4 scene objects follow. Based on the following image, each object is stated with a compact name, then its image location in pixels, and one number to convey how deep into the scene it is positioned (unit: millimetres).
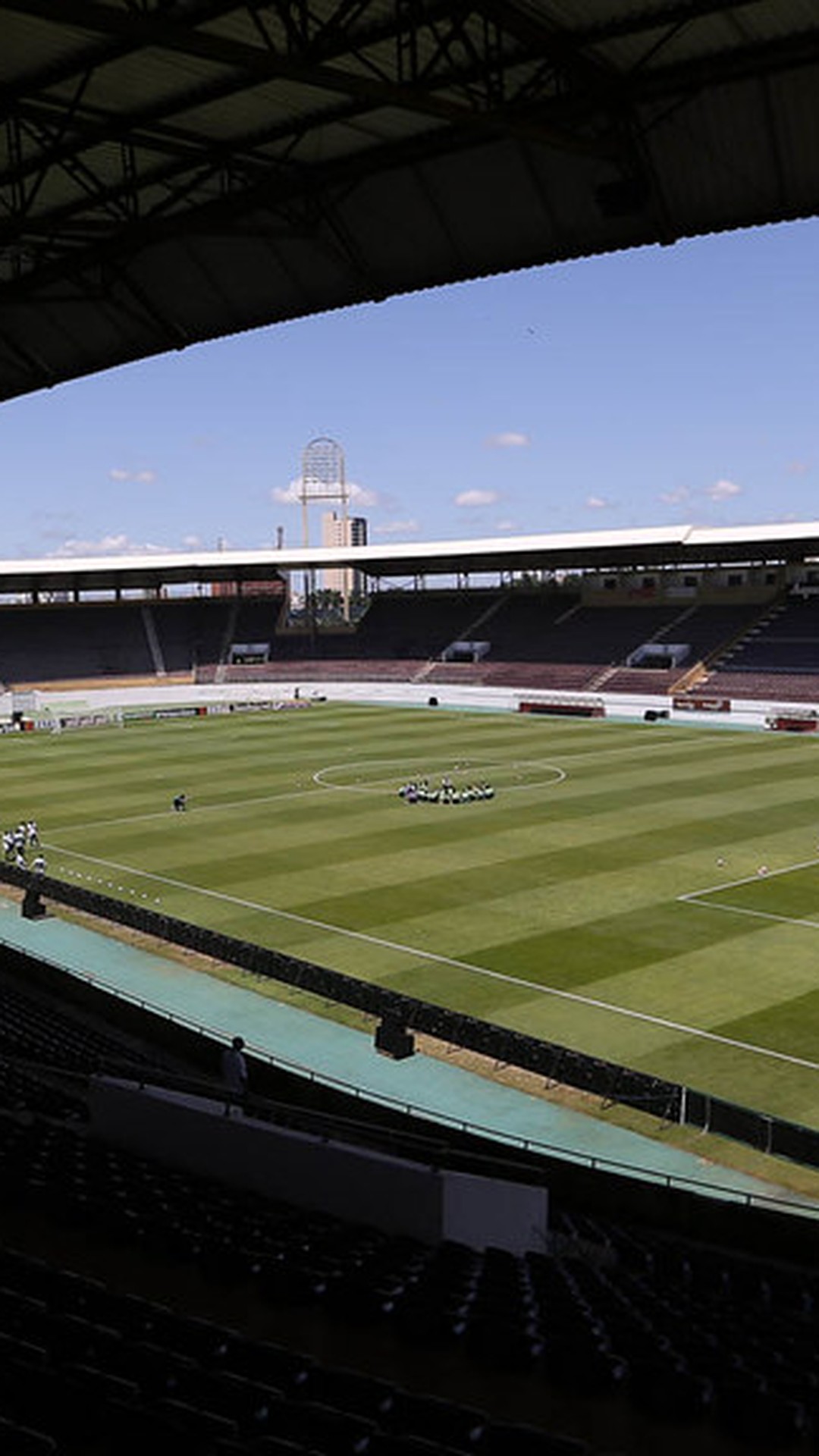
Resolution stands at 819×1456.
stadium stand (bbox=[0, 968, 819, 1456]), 6105
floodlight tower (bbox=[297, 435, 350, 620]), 176625
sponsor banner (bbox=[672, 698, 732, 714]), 79062
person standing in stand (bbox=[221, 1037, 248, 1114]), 17344
